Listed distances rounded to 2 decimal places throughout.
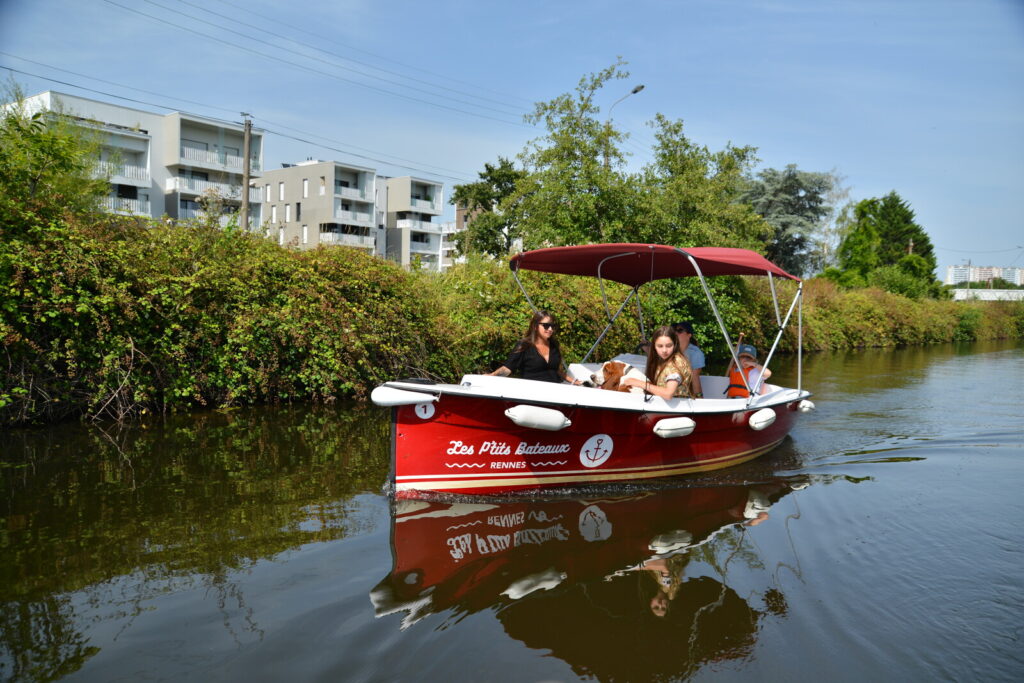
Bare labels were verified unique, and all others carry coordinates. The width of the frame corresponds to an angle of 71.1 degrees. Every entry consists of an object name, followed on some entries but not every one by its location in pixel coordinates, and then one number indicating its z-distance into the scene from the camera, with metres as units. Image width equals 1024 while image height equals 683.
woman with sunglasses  7.22
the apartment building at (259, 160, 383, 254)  57.91
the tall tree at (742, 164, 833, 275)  43.06
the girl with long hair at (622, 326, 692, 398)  6.79
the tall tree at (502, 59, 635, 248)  18.77
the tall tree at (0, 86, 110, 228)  8.71
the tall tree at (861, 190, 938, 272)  57.03
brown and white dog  7.15
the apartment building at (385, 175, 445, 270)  65.25
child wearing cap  8.22
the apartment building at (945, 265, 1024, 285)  160.36
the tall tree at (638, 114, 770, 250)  20.05
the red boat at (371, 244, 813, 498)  5.84
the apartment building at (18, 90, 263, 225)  42.69
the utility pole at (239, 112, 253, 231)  24.72
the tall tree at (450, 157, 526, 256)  44.97
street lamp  20.91
